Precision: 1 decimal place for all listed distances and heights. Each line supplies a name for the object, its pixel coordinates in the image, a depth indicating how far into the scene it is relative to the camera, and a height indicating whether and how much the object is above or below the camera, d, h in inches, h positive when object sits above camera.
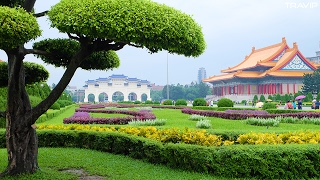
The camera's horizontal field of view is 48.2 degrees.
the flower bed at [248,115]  594.9 -29.9
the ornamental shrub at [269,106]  879.1 -20.7
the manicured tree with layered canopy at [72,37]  167.9 +31.9
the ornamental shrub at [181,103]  1378.0 -19.2
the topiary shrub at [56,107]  956.8 -22.3
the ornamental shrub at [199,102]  1167.2 -13.3
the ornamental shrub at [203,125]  459.8 -35.0
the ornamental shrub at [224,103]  1043.4 -15.2
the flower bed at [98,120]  510.3 -30.9
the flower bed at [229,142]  253.9 -29.7
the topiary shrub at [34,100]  646.3 -3.3
